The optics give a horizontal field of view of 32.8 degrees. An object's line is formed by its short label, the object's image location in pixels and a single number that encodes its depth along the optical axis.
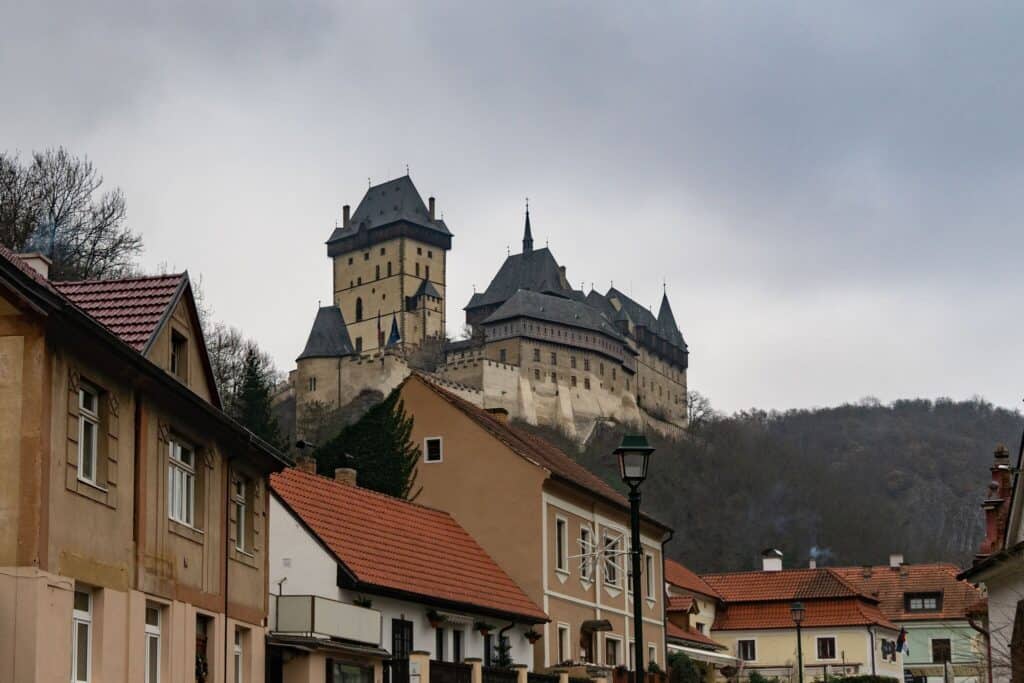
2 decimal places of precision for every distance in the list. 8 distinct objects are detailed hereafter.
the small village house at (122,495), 15.88
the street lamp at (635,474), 18.83
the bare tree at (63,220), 44.59
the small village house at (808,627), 63.38
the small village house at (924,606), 69.88
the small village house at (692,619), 51.30
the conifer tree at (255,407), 59.09
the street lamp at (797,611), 39.41
